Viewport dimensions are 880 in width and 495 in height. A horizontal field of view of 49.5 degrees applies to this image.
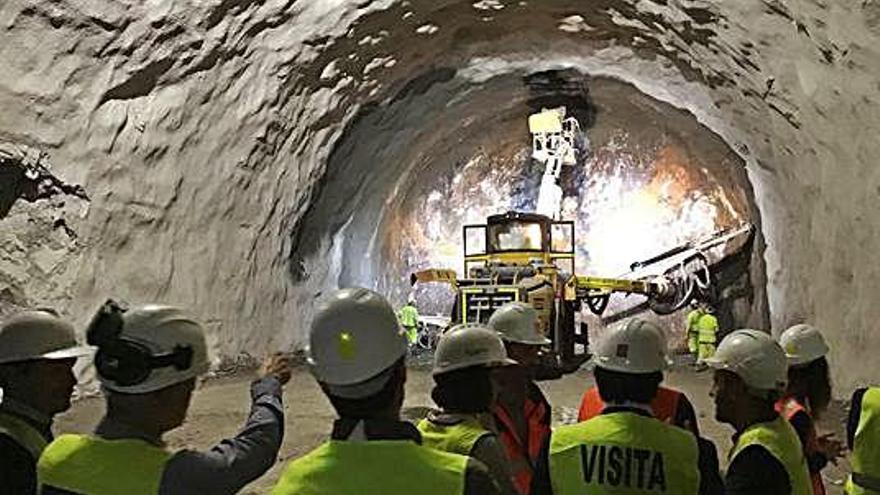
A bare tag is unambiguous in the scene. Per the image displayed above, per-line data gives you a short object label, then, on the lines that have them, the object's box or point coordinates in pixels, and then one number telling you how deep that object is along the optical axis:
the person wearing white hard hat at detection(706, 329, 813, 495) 2.24
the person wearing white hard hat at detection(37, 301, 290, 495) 1.90
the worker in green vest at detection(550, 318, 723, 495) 2.13
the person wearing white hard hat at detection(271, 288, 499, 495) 1.72
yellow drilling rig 10.91
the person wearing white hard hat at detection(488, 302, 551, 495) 2.97
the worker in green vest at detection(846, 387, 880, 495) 2.61
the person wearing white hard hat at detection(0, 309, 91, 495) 2.36
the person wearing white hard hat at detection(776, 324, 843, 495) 2.77
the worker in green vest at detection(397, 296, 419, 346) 13.31
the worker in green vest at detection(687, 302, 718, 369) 11.84
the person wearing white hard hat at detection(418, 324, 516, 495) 2.27
